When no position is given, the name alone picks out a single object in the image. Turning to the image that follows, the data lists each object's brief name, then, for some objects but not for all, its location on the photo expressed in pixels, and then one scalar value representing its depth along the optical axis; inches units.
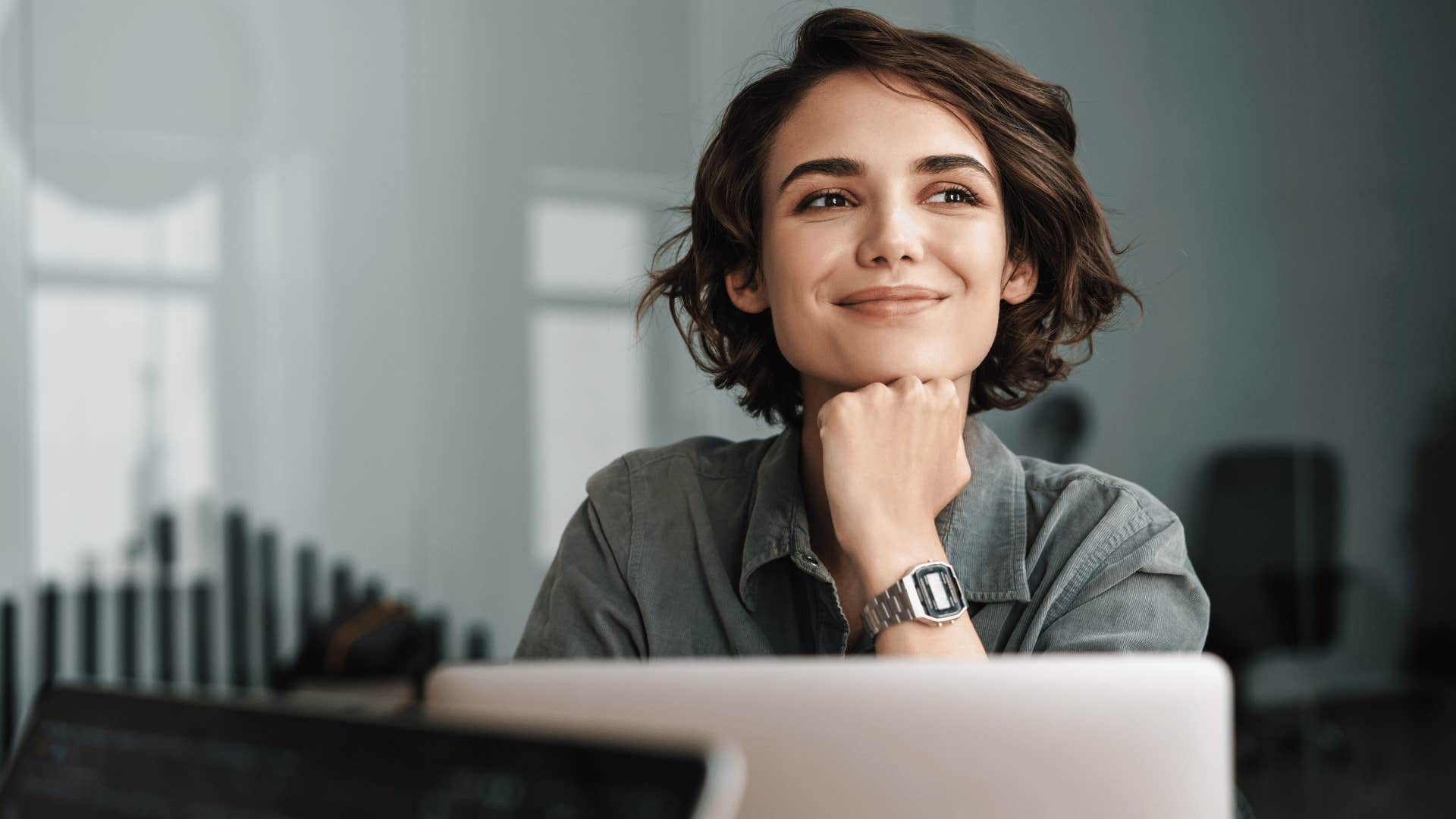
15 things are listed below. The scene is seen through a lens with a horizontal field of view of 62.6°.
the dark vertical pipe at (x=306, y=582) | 117.8
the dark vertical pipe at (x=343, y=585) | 118.6
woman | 44.6
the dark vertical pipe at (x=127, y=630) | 113.9
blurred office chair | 114.3
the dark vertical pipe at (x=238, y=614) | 116.4
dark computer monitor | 14.9
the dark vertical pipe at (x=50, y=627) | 111.9
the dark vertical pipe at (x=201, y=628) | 115.8
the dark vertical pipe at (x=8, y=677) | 111.9
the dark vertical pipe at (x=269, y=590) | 116.7
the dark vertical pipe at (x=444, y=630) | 121.0
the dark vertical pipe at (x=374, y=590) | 119.3
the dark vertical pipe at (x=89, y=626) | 113.0
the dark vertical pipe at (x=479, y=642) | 121.9
